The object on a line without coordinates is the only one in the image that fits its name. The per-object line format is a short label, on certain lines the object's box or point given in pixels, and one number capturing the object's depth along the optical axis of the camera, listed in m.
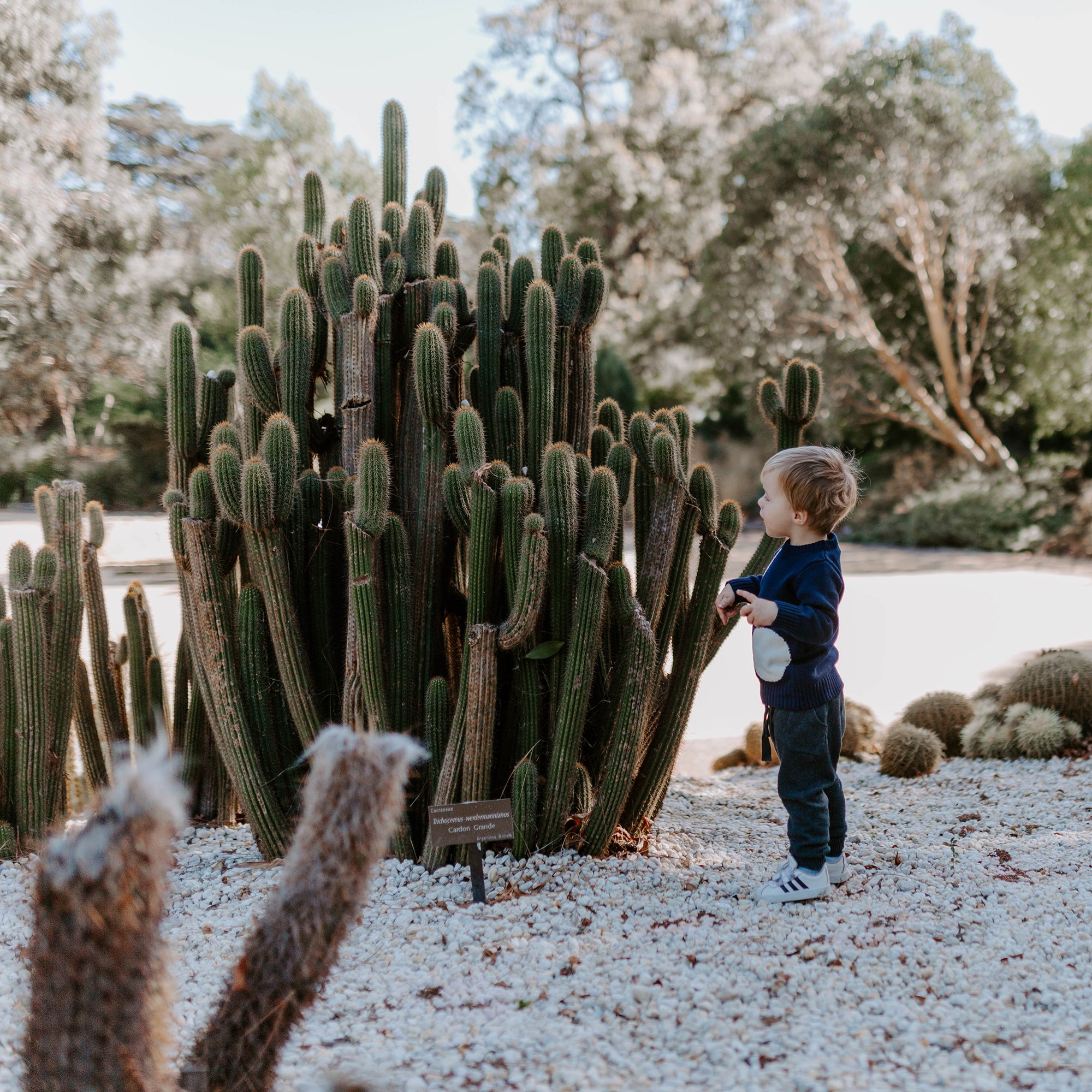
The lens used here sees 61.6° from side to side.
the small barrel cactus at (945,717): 4.74
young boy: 2.50
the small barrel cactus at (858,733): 4.74
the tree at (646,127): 20.58
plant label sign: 2.47
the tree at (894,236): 14.65
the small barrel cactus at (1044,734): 4.31
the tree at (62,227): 14.23
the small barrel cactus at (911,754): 4.18
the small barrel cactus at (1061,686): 4.55
